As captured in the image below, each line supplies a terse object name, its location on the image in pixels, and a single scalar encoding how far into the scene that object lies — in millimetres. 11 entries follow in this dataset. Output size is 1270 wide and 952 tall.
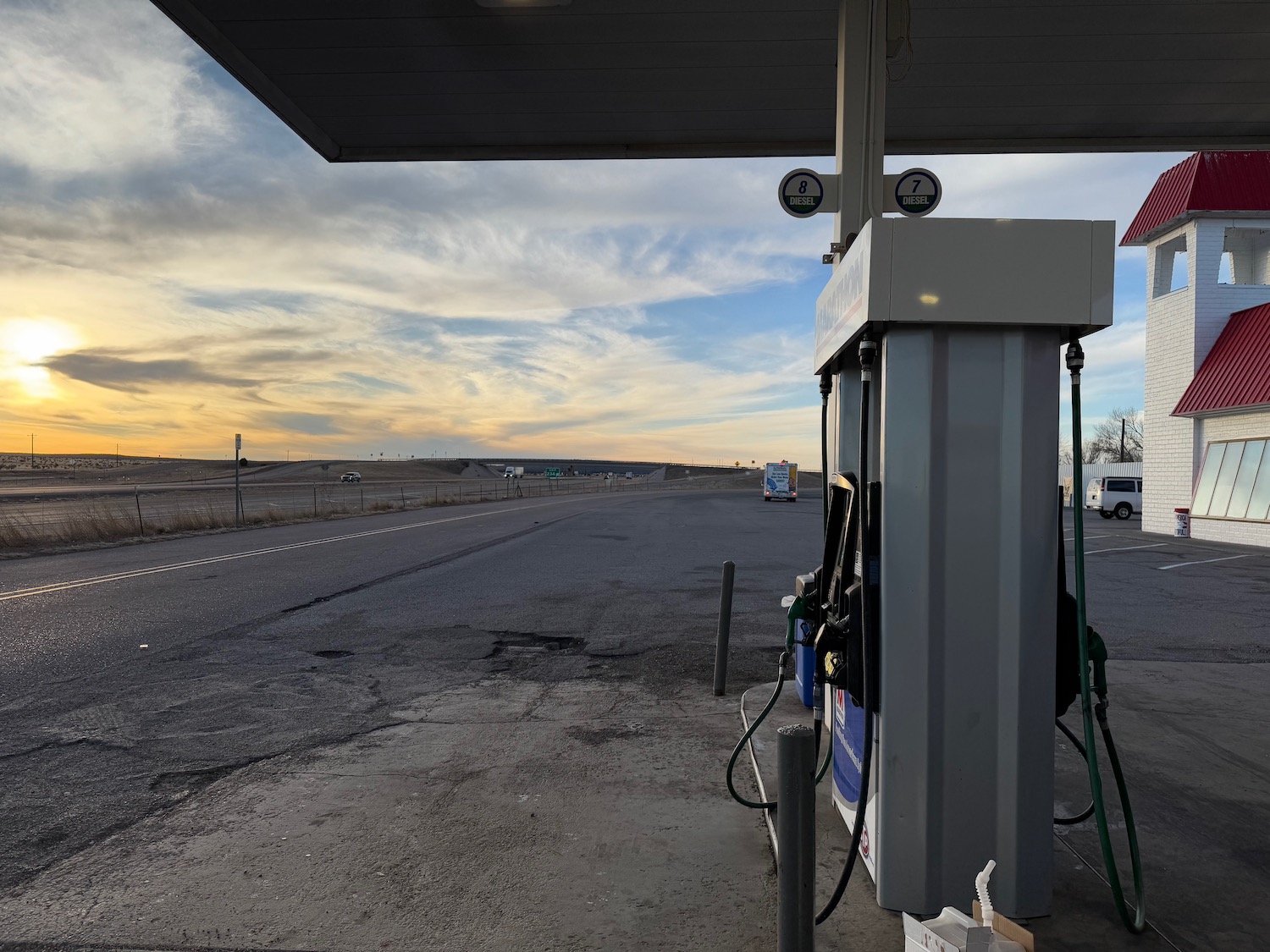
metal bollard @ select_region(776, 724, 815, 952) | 2303
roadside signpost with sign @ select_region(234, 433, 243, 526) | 25156
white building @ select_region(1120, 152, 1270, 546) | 21688
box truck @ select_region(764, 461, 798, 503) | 49844
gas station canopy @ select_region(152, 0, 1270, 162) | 6922
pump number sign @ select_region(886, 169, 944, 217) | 6309
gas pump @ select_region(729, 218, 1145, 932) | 3035
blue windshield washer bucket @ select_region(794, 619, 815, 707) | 5632
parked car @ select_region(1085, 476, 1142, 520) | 36156
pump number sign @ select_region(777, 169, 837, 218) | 6110
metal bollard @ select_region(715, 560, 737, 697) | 6430
